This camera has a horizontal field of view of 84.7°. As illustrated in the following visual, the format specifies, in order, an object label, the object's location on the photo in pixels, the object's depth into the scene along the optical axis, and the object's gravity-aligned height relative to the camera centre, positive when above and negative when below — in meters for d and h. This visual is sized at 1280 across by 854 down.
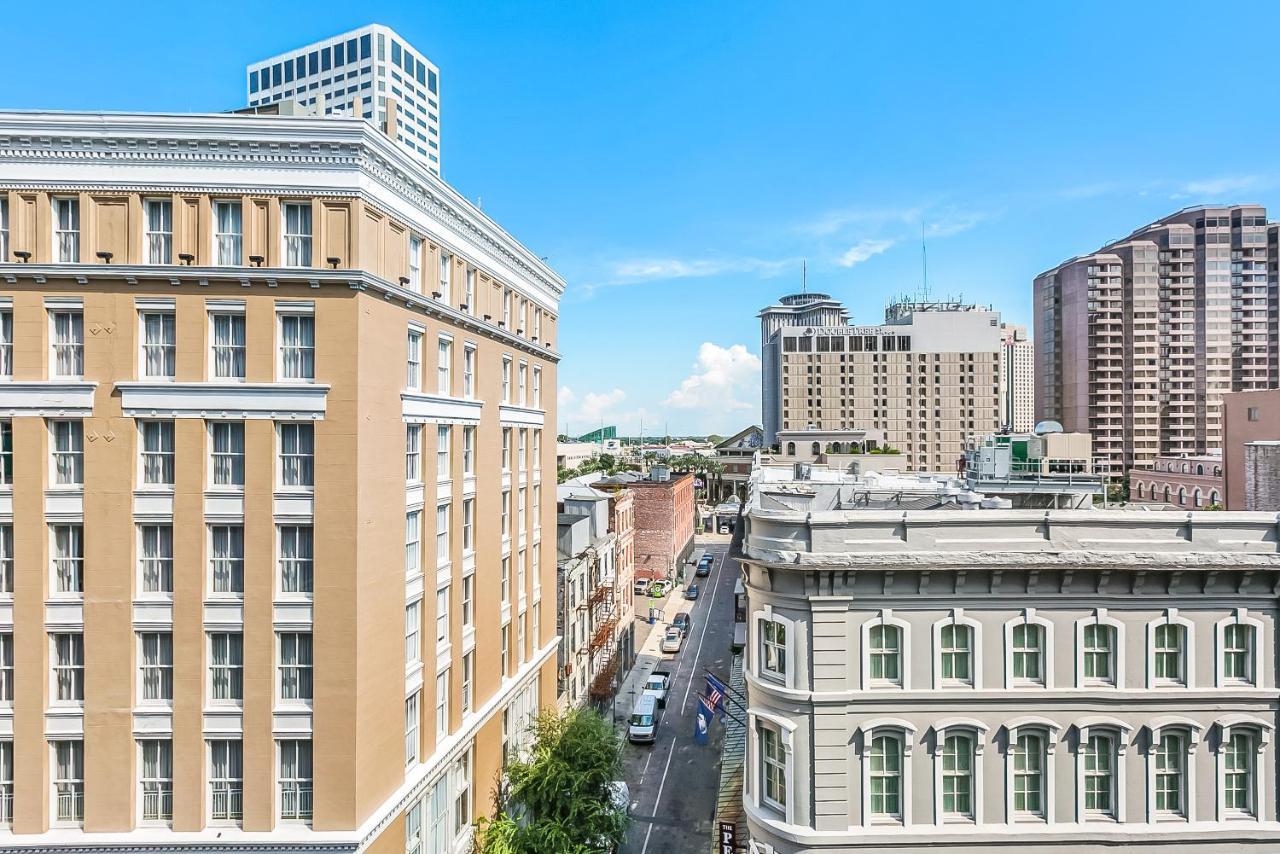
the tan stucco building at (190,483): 18.09 -1.37
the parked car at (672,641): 56.38 -17.46
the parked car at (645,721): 39.97 -17.15
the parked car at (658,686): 44.67 -17.10
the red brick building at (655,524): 75.12 -10.51
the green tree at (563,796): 23.84 -13.54
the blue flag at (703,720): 33.25 -14.00
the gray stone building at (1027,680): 18.23 -6.78
